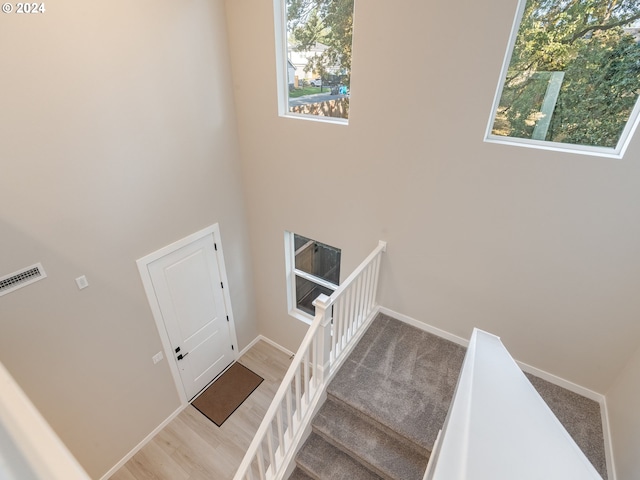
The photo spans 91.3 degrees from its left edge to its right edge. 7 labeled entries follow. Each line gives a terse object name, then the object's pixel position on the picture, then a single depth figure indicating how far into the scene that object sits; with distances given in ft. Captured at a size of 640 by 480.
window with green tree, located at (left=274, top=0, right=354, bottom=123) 9.43
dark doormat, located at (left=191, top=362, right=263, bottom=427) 13.34
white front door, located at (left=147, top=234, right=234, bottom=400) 11.55
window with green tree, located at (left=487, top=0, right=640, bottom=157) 6.29
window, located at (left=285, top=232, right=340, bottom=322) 13.17
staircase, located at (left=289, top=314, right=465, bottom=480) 7.83
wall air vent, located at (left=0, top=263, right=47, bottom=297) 7.62
